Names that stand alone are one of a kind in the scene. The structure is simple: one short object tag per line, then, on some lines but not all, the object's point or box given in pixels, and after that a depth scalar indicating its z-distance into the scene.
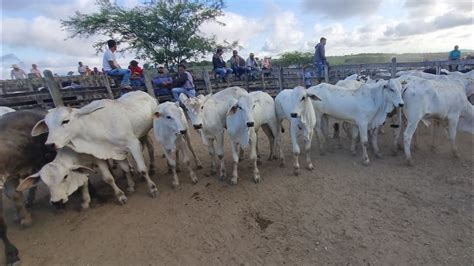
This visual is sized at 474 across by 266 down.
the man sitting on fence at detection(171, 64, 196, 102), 10.50
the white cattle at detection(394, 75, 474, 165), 6.33
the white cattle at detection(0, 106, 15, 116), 6.54
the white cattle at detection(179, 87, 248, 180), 6.09
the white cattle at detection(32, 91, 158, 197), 4.91
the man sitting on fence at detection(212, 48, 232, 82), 13.30
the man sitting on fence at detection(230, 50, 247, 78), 14.02
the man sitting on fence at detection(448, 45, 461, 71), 15.04
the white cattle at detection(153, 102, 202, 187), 5.54
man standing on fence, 12.77
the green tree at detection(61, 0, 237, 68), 18.89
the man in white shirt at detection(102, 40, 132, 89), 8.93
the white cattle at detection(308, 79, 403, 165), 6.37
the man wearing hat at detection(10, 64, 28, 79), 13.30
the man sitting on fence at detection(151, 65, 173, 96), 11.08
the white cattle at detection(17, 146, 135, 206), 4.64
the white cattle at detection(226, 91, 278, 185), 5.66
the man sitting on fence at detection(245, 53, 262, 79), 14.26
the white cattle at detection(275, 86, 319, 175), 6.02
